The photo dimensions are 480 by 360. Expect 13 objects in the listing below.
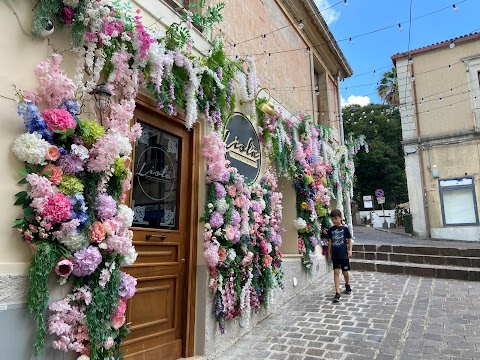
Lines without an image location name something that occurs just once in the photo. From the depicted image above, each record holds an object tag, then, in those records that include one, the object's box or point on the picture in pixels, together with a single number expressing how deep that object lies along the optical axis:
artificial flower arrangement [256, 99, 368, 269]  6.32
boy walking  6.64
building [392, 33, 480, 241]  14.39
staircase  7.87
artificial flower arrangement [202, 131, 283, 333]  4.36
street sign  21.39
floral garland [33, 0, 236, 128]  2.96
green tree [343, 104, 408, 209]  28.44
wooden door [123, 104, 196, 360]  3.64
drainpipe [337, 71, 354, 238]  10.75
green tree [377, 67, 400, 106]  24.50
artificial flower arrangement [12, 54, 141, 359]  2.53
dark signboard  5.21
